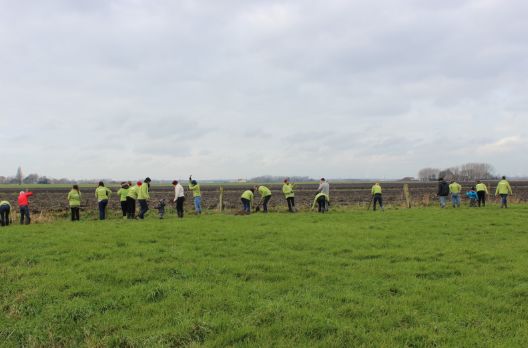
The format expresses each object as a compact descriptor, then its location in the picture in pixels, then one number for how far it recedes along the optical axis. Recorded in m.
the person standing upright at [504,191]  21.42
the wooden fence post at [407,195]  23.62
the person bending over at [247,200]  20.23
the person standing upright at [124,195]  18.86
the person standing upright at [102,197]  18.47
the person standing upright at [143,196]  18.23
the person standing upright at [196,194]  20.11
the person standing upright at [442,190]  22.61
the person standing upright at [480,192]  23.34
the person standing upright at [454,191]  23.16
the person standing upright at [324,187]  20.75
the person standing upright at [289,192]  21.22
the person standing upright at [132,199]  18.63
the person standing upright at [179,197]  18.69
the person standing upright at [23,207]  17.50
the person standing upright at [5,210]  17.00
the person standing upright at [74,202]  18.16
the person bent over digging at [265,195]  20.72
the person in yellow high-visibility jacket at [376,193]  21.72
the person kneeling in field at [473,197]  24.30
